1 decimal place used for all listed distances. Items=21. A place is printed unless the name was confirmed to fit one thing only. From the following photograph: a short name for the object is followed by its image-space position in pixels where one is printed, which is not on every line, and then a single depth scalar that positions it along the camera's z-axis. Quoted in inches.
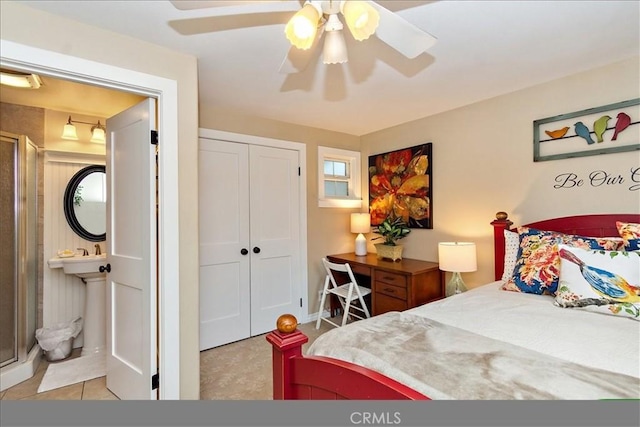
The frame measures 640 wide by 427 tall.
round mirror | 105.8
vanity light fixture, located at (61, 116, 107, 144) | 101.6
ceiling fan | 39.9
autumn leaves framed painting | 120.2
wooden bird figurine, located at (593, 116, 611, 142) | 78.9
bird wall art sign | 75.6
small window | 136.3
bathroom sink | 94.5
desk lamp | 136.4
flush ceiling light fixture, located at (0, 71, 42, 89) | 77.0
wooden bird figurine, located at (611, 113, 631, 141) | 75.8
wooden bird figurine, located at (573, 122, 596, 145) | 81.7
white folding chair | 109.7
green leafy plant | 122.3
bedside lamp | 93.5
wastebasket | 95.9
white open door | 69.7
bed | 33.1
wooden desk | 99.6
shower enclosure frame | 88.1
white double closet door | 108.5
